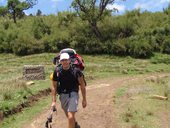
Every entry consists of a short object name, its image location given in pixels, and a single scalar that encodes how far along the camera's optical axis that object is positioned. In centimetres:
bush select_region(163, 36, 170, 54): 1389
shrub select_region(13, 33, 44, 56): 1516
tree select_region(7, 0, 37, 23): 1933
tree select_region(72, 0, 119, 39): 1464
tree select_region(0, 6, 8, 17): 2023
